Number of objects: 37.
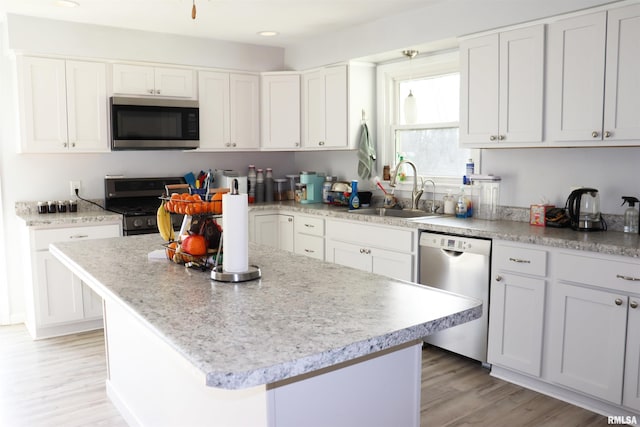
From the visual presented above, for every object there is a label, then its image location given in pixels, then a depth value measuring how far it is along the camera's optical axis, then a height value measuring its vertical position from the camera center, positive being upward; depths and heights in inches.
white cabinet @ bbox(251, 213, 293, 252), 192.1 -23.1
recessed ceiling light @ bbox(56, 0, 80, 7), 144.5 +43.7
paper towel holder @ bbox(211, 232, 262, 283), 77.4 -15.8
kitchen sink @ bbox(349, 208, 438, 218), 167.9 -14.9
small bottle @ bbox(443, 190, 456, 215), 158.9 -11.6
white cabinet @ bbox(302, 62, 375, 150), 182.2 +21.4
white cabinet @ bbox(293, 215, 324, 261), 177.6 -23.7
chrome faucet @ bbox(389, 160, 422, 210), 168.6 -7.7
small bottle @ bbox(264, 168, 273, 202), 208.8 -8.3
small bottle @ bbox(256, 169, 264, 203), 207.8 -8.3
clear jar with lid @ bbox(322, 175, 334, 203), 197.8 -8.3
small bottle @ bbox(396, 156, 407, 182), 181.6 -3.2
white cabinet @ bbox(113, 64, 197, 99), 174.2 +28.0
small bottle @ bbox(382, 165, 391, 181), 185.5 -2.6
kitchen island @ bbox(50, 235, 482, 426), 51.2 -17.3
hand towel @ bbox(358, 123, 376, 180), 184.1 +4.2
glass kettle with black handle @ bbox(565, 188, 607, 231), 123.9 -10.6
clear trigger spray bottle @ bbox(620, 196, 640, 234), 119.6 -11.8
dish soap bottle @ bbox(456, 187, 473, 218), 153.9 -12.0
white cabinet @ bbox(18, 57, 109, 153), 160.6 +18.3
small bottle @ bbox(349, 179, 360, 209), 180.2 -10.8
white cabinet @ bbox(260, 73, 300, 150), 199.5 +20.5
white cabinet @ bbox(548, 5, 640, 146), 111.9 +18.8
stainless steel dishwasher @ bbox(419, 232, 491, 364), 129.5 -27.2
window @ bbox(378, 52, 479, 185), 166.4 +15.5
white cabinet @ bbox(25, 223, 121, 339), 157.1 -37.1
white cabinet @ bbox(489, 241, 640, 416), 104.5 -33.2
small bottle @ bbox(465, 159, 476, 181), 154.6 -0.7
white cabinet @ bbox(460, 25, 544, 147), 128.0 +19.1
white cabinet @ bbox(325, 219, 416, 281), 147.5 -24.0
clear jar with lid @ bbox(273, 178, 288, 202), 213.0 -10.1
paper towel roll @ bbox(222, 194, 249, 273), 73.7 -8.0
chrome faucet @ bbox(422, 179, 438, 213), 167.0 -10.5
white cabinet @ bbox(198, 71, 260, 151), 191.8 +19.8
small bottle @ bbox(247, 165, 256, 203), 207.8 -7.3
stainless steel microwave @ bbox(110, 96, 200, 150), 172.1 +13.7
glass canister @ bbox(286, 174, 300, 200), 216.1 -8.2
